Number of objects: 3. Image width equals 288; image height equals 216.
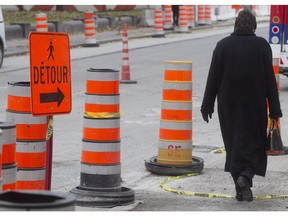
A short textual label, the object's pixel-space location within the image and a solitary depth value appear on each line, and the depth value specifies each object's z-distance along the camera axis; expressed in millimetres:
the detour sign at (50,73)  13373
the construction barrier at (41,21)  43034
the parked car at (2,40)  37128
